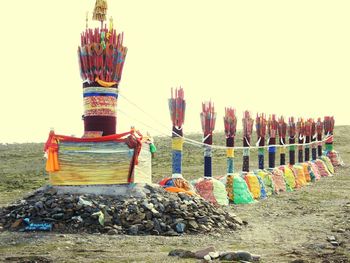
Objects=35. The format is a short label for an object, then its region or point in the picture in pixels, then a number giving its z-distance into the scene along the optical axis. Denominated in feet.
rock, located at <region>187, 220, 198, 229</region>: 39.86
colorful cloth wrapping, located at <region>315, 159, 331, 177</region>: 100.94
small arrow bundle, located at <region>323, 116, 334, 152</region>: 114.93
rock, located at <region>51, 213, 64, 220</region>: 38.65
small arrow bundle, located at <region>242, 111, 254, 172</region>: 67.21
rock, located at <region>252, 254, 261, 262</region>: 29.78
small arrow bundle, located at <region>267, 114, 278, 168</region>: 76.11
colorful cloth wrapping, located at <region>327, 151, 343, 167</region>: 115.96
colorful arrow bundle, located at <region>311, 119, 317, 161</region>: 105.50
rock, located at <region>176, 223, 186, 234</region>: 39.14
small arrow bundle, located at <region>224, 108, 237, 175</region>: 62.69
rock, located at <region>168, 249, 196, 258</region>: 29.99
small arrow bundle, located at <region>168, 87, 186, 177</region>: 50.21
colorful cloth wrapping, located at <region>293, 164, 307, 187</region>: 83.56
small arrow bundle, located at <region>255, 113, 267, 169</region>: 73.08
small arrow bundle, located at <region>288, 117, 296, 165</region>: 92.32
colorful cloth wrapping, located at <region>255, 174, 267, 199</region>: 65.26
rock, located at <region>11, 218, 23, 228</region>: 38.99
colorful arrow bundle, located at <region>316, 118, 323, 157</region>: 108.83
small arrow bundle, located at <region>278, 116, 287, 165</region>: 85.05
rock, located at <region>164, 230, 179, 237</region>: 38.50
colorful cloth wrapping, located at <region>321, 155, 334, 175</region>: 105.50
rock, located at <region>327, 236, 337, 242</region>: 38.20
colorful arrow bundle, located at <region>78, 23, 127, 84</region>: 44.68
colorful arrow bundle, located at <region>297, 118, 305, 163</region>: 95.25
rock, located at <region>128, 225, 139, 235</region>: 37.98
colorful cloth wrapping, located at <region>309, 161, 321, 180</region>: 93.23
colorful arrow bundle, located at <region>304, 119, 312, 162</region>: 100.70
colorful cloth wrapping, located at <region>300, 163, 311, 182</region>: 89.76
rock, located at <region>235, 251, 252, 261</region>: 29.35
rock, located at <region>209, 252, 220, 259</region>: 29.55
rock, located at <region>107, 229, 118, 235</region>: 37.42
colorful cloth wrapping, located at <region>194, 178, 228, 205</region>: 54.34
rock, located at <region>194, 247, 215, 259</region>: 29.80
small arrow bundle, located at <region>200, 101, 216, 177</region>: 55.88
